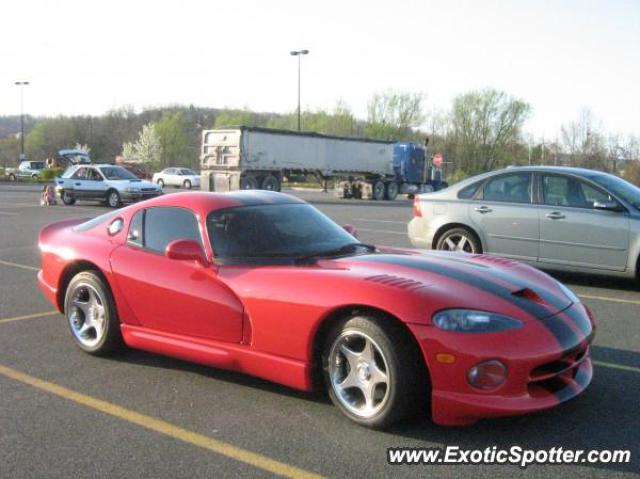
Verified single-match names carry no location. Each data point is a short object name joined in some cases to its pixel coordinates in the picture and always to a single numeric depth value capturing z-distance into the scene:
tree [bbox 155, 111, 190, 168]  108.06
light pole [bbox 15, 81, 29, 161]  70.62
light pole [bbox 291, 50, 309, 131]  49.03
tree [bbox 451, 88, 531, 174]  79.06
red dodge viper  3.61
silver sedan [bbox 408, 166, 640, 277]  8.06
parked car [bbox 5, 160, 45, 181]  58.15
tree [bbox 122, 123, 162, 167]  99.75
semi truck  29.48
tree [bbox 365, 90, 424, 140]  84.81
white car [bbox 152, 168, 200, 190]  45.81
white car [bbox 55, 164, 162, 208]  24.48
